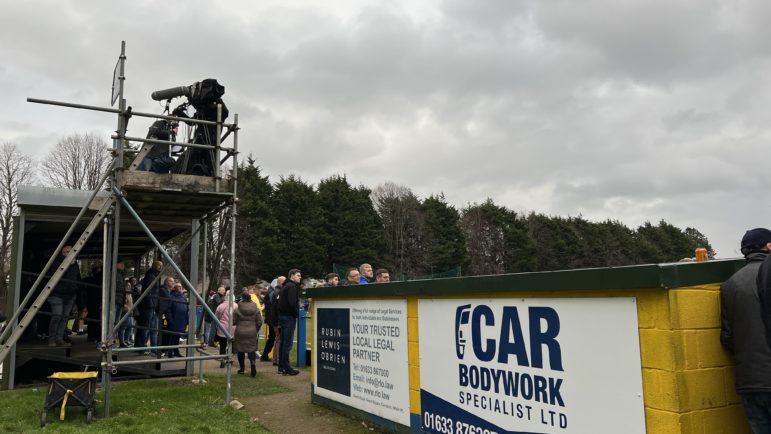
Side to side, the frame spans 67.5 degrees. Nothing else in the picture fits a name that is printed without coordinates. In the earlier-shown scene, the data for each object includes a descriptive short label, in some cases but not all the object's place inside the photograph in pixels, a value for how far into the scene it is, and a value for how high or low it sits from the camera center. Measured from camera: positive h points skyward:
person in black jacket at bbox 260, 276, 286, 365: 11.80 -0.64
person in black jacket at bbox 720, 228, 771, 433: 3.25 -0.38
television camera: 8.29 +2.54
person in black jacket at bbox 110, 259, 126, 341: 11.19 +0.08
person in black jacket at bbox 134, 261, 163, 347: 11.45 -0.39
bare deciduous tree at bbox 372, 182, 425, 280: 60.06 +5.93
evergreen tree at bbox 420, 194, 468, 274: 59.88 +4.81
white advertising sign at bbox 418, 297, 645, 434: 3.69 -0.64
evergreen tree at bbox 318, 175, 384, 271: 51.59 +5.45
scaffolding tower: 7.54 +1.32
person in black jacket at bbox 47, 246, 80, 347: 10.33 -0.16
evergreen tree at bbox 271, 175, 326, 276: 47.22 +5.18
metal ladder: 7.25 +0.16
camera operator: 8.52 +2.05
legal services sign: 6.08 -0.82
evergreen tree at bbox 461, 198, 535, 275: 66.81 +4.56
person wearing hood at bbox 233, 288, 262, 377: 10.25 -0.70
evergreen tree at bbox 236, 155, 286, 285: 45.31 +3.87
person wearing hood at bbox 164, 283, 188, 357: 12.56 -0.55
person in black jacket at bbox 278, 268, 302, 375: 10.51 -0.47
